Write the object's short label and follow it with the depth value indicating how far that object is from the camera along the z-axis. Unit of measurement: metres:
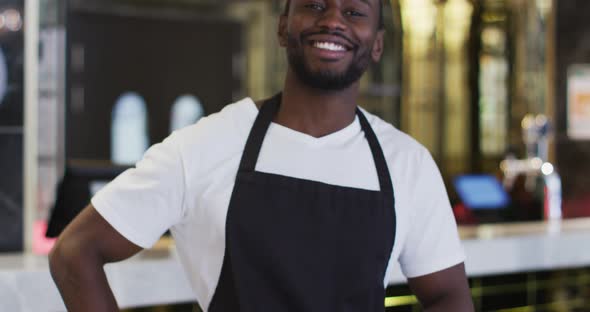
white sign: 5.02
